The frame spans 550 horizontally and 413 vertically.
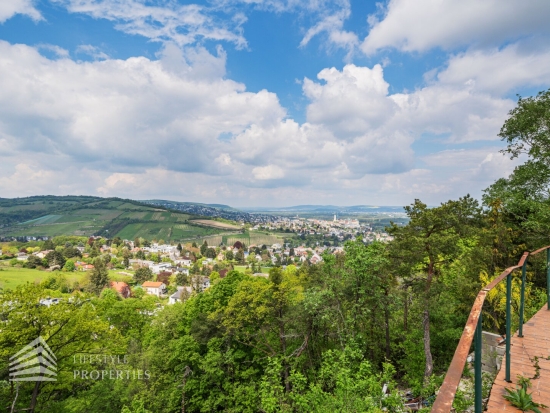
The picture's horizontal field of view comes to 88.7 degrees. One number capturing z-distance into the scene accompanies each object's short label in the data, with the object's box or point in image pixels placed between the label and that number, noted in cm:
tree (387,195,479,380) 1223
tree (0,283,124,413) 1220
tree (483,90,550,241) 1304
